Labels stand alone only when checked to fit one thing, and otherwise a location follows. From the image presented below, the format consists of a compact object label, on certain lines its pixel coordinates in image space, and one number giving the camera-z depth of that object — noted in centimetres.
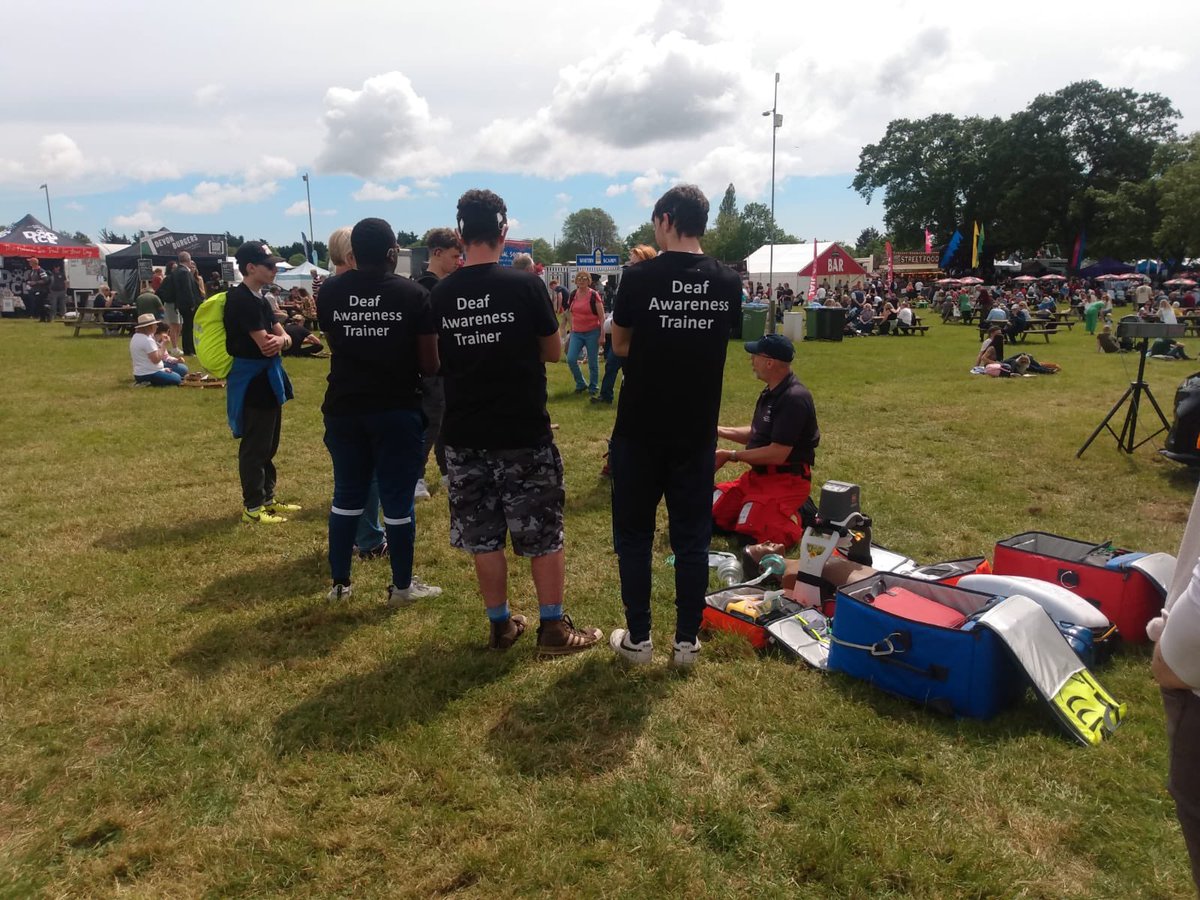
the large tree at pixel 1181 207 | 4141
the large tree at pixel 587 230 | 13712
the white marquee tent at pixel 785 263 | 3341
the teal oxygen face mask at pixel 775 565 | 432
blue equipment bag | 297
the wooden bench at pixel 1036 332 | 2106
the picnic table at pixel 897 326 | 2375
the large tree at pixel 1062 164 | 5194
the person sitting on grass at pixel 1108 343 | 1329
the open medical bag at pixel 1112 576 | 360
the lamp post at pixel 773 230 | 1867
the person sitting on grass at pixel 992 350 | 1407
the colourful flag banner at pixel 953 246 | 4167
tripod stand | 712
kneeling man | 473
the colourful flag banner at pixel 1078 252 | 5162
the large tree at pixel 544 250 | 10176
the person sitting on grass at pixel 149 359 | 1127
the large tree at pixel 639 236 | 9210
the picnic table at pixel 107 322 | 1963
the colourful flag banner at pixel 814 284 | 2845
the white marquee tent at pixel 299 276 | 3375
